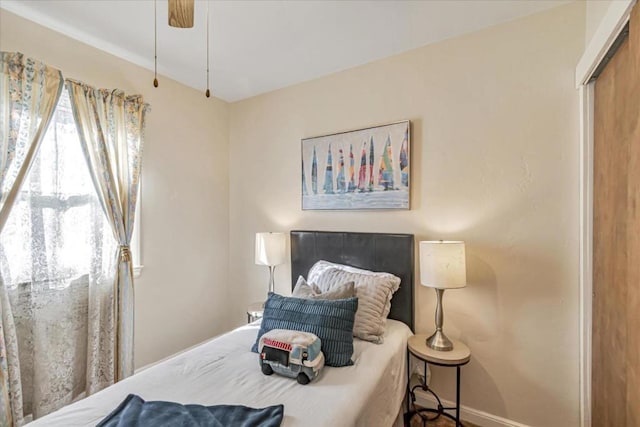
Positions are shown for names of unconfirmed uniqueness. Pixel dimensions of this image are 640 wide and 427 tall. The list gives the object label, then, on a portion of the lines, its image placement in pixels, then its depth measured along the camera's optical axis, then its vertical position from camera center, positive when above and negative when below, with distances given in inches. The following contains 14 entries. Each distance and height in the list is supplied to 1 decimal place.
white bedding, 44.0 -30.4
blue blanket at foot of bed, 40.2 -29.3
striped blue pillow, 58.1 -22.9
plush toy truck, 51.9 -26.1
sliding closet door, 41.9 -4.3
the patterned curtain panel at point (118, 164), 80.4 +14.6
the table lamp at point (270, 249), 99.3 -12.1
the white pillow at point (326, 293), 68.6 -19.4
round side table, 64.6 -32.7
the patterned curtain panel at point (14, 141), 64.2 +17.0
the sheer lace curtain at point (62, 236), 66.7 -6.0
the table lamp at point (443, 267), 66.9 -12.3
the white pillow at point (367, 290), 69.1 -19.9
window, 69.8 -2.3
